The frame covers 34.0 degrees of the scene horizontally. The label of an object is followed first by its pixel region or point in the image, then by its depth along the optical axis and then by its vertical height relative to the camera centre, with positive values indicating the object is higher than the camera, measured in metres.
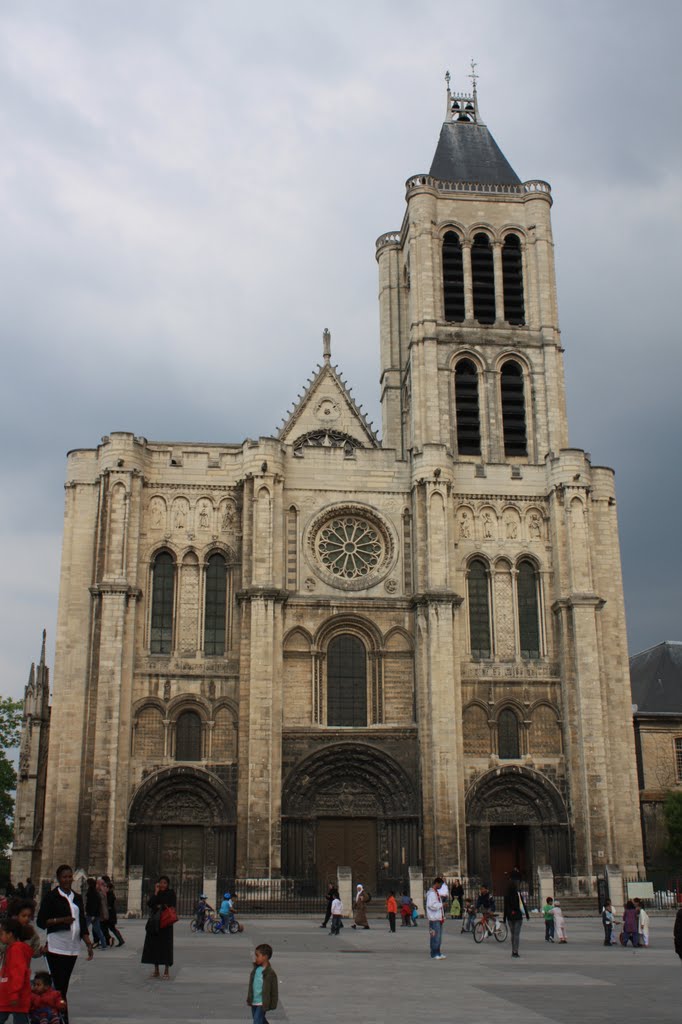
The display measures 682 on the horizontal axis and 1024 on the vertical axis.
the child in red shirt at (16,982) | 8.76 -1.09
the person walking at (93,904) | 19.16 -1.08
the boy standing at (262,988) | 10.42 -1.36
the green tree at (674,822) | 40.41 +0.45
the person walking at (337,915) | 24.41 -1.65
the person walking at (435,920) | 19.05 -1.38
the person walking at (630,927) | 22.22 -1.76
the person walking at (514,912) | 19.56 -1.29
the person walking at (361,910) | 27.02 -1.72
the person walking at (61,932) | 10.96 -0.89
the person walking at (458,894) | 30.84 -1.54
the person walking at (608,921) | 22.52 -1.66
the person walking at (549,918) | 23.56 -1.67
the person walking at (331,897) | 25.34 -1.32
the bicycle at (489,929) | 23.83 -1.93
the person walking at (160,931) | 15.33 -1.24
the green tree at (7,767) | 51.47 +3.20
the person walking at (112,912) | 20.78 -1.35
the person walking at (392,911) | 25.88 -1.66
